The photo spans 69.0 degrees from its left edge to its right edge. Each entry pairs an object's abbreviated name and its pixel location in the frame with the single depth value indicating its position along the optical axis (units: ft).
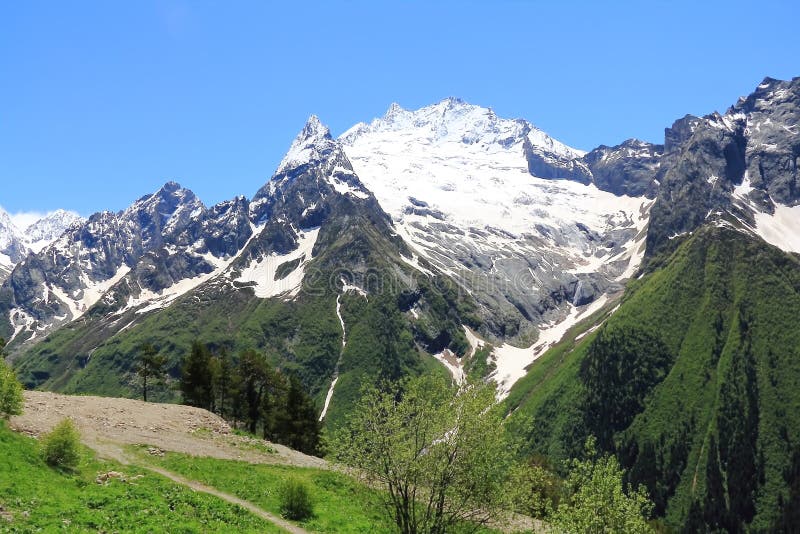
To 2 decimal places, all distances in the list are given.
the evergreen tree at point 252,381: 309.01
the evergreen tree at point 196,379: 308.19
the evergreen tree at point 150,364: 312.29
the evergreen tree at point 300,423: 329.11
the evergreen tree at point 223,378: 316.60
